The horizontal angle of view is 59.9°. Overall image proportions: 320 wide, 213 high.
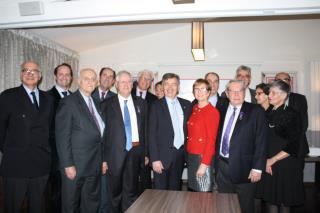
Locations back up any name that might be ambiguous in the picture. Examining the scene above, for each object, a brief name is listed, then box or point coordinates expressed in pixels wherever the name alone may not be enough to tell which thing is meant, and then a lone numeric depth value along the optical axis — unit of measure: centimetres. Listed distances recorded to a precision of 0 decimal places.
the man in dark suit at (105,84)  411
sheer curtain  401
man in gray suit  276
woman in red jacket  279
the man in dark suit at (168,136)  312
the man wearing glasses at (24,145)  272
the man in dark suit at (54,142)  314
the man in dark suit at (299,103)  344
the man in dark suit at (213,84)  390
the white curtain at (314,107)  584
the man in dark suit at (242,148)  272
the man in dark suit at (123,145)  307
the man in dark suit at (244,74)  390
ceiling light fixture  341
